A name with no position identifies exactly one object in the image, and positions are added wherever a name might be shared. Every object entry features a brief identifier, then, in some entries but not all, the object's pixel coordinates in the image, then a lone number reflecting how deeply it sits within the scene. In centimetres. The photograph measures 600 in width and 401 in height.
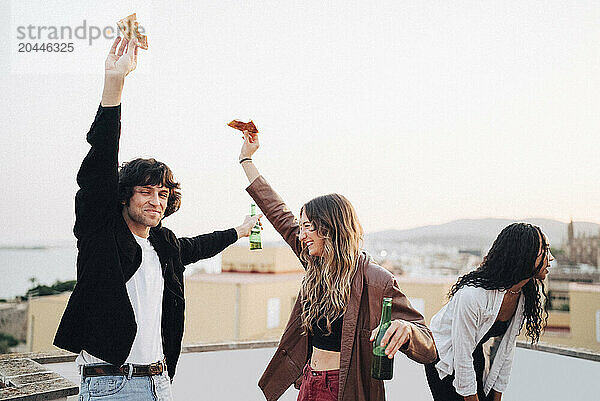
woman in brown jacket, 182
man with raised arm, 150
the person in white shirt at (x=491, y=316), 217
